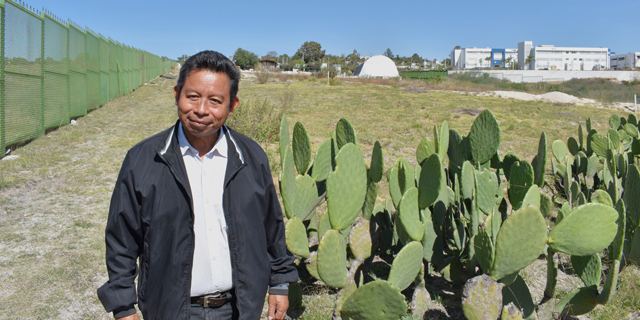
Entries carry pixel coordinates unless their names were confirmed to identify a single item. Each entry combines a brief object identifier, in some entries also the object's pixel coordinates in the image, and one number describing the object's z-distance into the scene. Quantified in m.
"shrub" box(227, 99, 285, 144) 7.70
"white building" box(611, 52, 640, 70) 89.82
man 1.41
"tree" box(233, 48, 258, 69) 84.69
